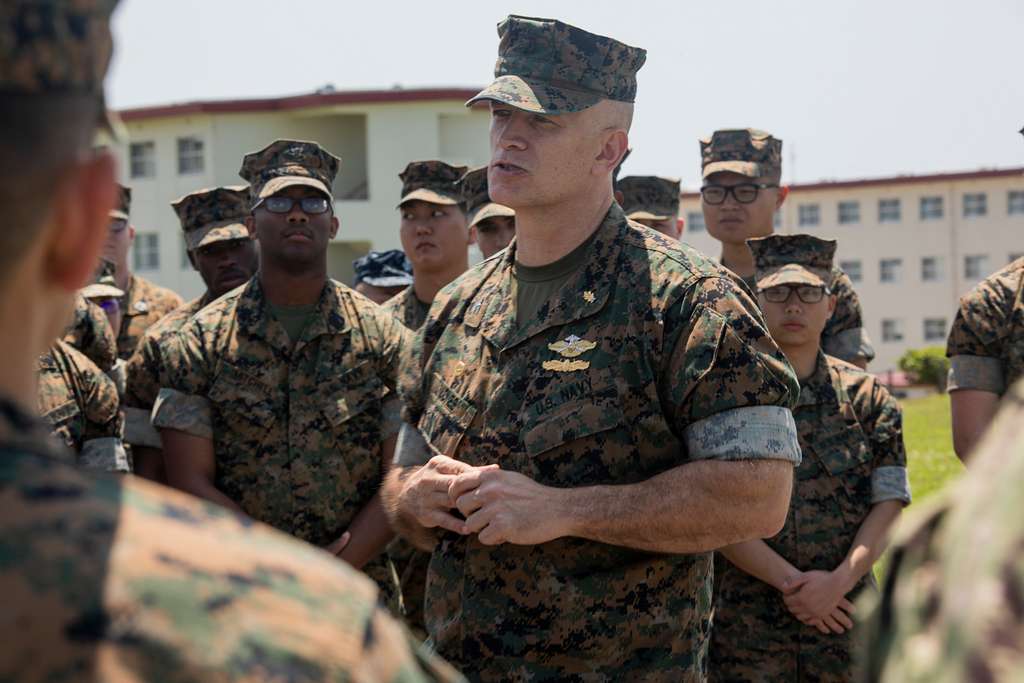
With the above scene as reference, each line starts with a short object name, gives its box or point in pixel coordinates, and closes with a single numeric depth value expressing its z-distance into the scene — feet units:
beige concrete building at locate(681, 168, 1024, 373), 171.22
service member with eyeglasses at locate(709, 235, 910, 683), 17.71
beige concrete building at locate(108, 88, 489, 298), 107.76
